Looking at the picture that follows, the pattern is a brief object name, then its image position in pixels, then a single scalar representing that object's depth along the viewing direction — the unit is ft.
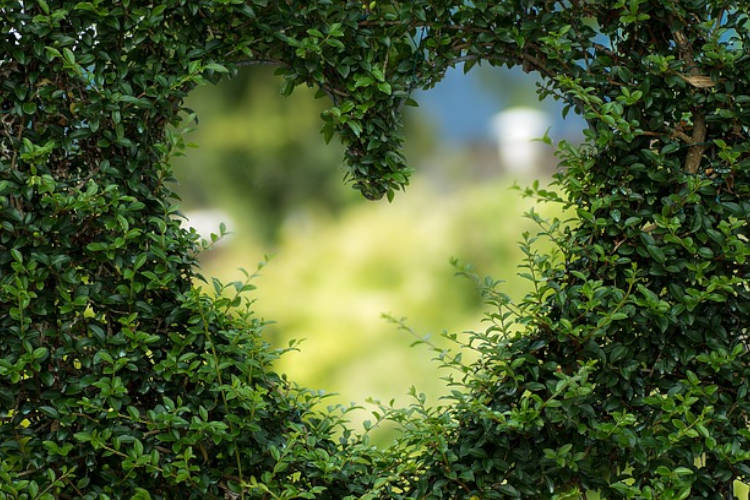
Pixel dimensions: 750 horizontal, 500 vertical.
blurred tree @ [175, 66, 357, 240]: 49.70
